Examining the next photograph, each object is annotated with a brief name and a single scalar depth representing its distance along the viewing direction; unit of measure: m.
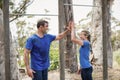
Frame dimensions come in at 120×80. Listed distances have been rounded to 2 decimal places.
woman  4.88
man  4.46
